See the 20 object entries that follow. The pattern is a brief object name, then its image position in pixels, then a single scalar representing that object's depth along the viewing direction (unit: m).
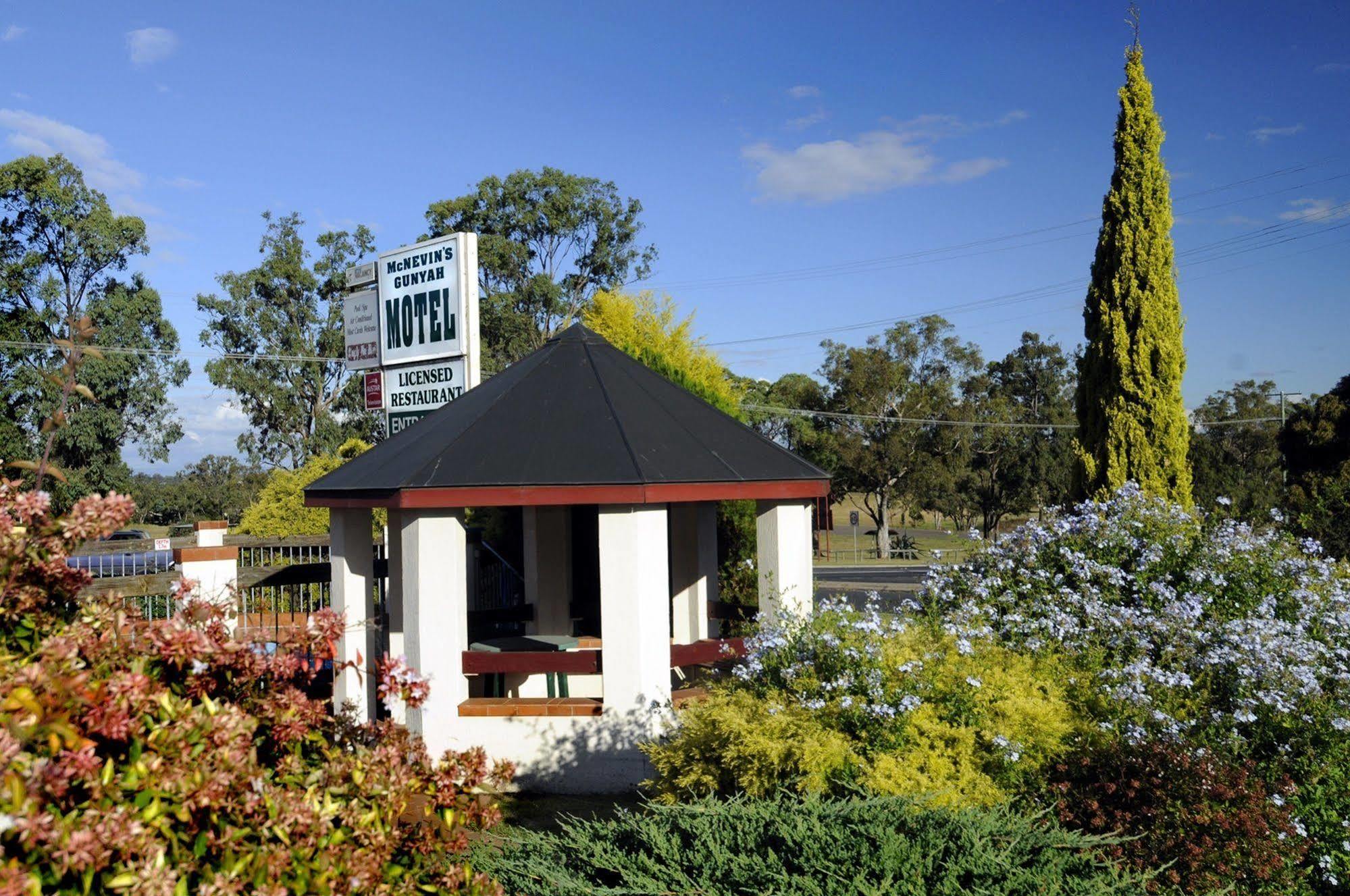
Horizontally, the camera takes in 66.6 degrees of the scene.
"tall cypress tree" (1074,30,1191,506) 13.25
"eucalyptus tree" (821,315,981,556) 45.25
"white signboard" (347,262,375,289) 14.82
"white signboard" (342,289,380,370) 14.38
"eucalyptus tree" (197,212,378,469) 43.19
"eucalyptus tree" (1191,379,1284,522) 30.62
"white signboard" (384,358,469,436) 13.12
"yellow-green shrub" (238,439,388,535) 18.56
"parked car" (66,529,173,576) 14.38
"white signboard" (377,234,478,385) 12.84
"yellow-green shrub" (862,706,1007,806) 5.58
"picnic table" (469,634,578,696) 10.53
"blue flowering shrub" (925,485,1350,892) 5.81
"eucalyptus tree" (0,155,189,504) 35.16
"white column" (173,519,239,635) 9.91
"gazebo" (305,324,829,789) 8.39
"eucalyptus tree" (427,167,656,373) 43.72
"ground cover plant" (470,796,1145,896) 3.84
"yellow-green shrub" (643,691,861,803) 5.79
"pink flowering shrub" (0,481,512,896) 2.13
